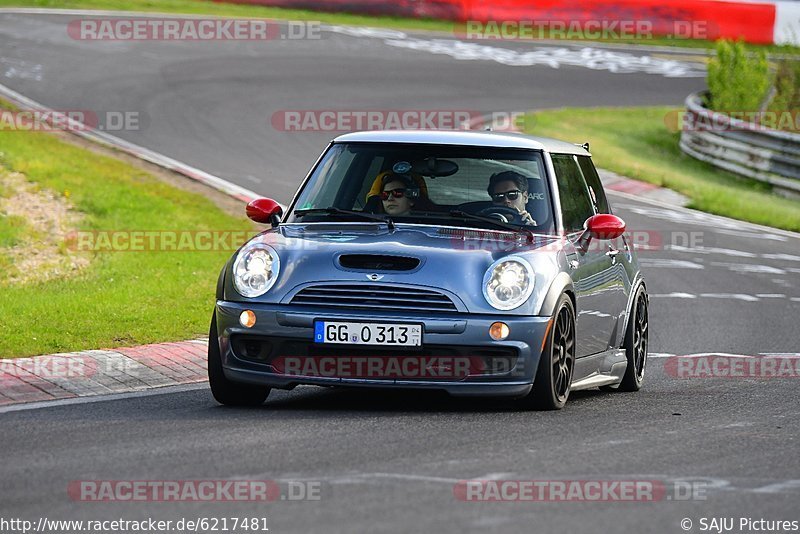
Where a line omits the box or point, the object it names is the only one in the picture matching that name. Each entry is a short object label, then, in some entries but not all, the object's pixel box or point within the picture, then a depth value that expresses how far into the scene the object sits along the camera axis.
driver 17.47
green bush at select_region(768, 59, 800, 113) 59.62
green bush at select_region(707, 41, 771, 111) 56.19
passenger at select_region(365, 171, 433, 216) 17.56
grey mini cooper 15.45
